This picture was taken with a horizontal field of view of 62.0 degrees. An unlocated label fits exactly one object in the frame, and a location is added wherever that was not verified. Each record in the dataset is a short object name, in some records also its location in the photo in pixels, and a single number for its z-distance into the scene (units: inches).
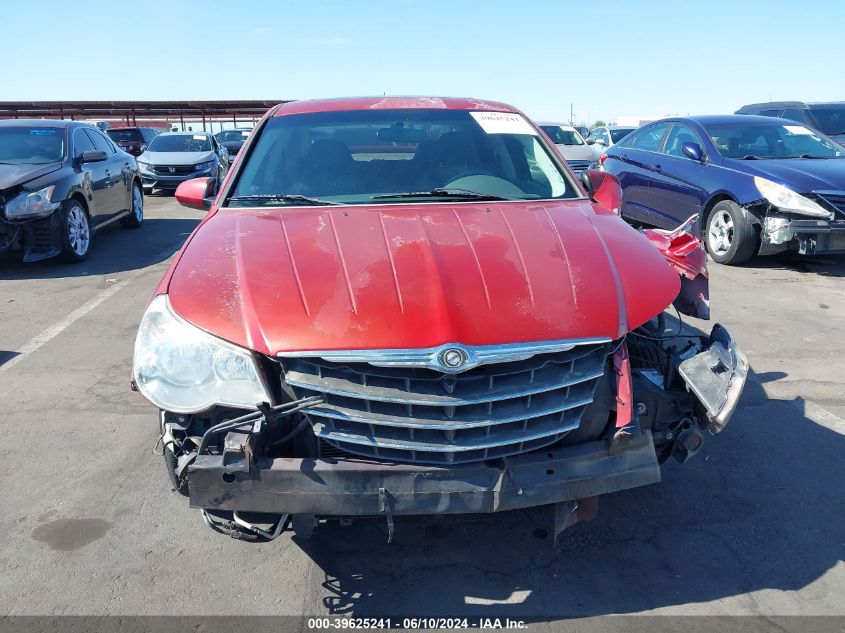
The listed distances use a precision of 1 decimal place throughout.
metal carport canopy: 1254.1
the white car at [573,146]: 592.4
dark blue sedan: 283.1
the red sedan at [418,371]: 88.9
